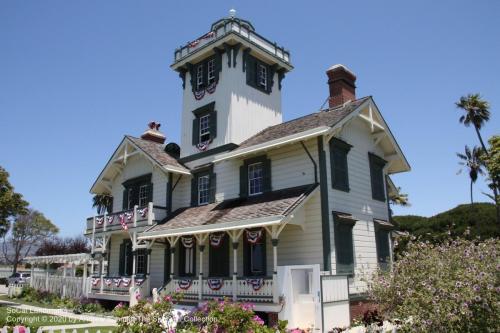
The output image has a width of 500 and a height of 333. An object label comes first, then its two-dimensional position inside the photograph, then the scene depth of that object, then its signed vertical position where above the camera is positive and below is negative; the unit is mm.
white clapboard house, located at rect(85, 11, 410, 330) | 15555 +3264
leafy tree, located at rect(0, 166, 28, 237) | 22425 +3333
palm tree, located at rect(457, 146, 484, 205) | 47331 +10652
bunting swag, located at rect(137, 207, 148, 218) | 21291 +2600
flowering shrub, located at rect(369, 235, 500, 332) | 8625 -592
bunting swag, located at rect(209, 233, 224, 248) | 17141 +989
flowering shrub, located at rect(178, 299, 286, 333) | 7566 -1024
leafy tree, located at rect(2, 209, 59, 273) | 61656 +5239
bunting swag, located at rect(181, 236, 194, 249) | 18578 +998
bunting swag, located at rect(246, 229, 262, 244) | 15708 +1011
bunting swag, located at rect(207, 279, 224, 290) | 16412 -734
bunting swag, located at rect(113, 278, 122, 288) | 21078 -822
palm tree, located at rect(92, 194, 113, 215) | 47159 +7076
